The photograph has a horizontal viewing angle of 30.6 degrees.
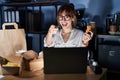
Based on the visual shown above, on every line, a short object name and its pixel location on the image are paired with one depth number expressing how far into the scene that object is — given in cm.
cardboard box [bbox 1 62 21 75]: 163
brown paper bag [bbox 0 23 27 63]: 229
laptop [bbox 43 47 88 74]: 158
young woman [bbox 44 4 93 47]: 221
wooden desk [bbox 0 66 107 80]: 154
